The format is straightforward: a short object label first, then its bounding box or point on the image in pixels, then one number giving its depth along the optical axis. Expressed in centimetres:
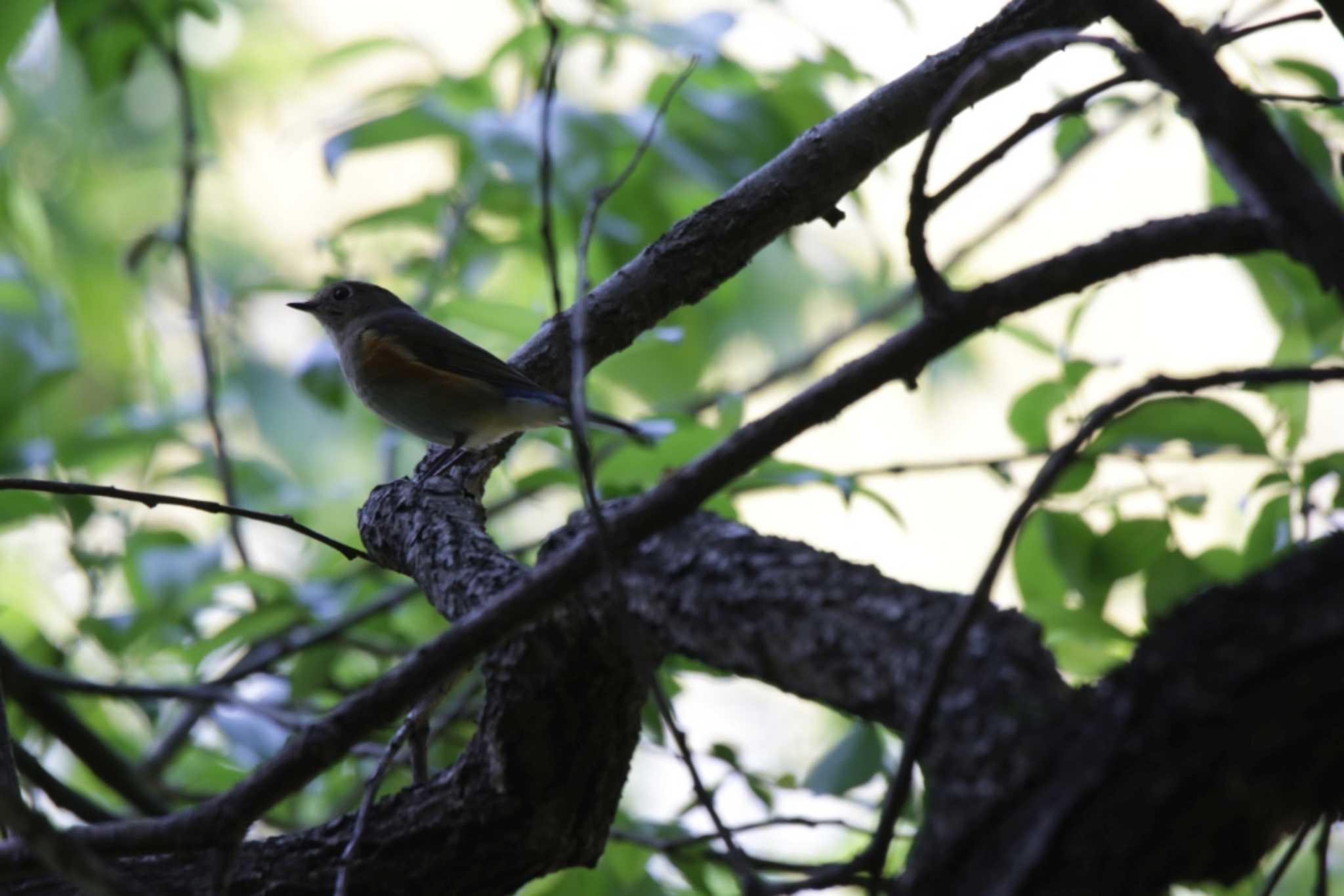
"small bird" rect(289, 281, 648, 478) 850
